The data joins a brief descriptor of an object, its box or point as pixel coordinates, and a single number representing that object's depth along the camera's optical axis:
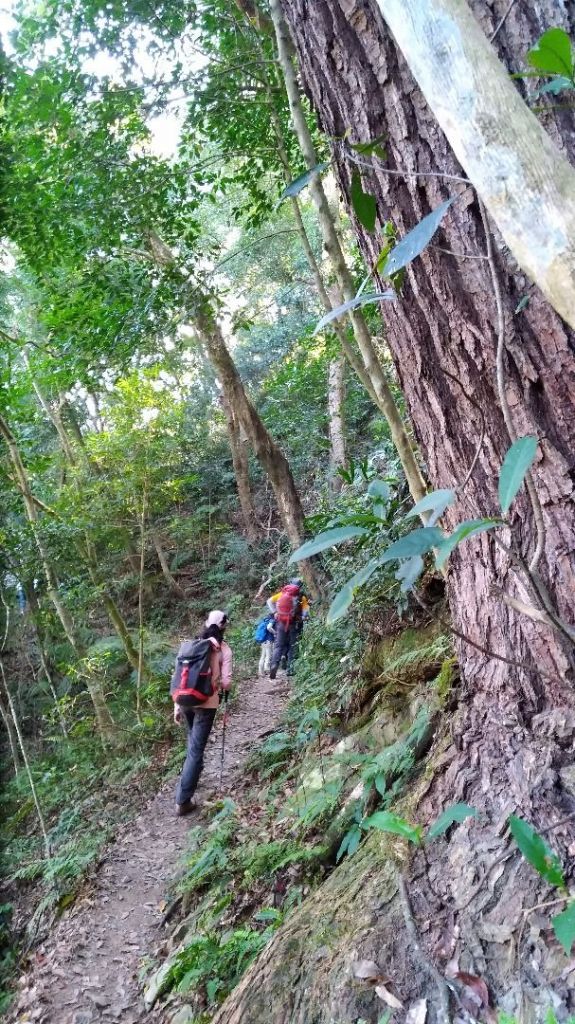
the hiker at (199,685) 5.61
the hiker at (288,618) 8.80
